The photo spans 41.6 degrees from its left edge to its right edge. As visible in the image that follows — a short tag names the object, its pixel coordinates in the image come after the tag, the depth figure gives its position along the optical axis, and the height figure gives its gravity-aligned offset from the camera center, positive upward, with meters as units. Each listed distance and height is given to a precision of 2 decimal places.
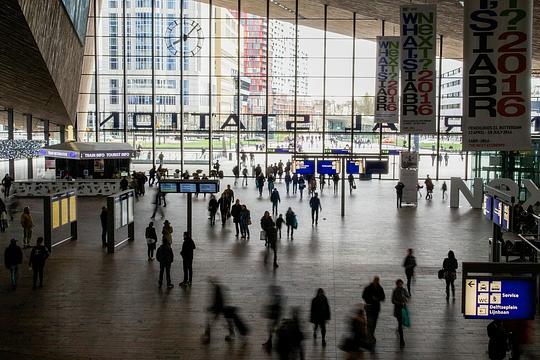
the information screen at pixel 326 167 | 36.94 -0.58
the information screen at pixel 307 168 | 38.06 -0.66
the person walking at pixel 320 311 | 10.99 -2.42
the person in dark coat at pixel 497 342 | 9.76 -2.54
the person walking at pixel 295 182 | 34.12 -1.27
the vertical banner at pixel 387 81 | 28.53 +3.07
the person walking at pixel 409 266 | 14.13 -2.18
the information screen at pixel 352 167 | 35.38 -0.55
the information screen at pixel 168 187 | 19.98 -0.91
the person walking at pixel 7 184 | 31.02 -1.32
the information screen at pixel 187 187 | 19.72 -0.90
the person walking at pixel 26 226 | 18.72 -1.93
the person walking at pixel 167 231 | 15.92 -1.76
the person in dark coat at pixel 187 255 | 14.64 -2.06
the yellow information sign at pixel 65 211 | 19.33 -1.55
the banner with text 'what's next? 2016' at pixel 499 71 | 10.93 +1.33
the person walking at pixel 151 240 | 17.27 -2.10
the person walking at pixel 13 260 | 14.30 -2.14
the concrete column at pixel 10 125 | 37.12 +1.50
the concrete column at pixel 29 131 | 38.99 +1.25
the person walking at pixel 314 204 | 23.09 -1.57
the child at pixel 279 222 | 19.91 -1.87
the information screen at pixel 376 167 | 38.16 -0.58
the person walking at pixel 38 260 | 14.32 -2.14
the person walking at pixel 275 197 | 24.80 -1.47
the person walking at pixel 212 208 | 23.40 -1.76
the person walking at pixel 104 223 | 19.58 -1.91
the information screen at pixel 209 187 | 20.00 -0.90
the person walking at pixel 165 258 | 14.54 -2.12
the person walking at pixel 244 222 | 20.89 -1.96
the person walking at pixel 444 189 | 34.09 -1.55
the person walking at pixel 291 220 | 20.58 -1.87
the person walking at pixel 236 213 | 21.31 -1.77
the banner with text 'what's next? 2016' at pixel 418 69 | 20.08 +2.56
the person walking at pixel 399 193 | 28.98 -1.49
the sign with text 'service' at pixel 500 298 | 9.74 -1.94
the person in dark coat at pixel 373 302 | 11.13 -2.35
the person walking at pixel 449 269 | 13.71 -2.17
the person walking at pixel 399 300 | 11.33 -2.30
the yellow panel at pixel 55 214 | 18.59 -1.58
